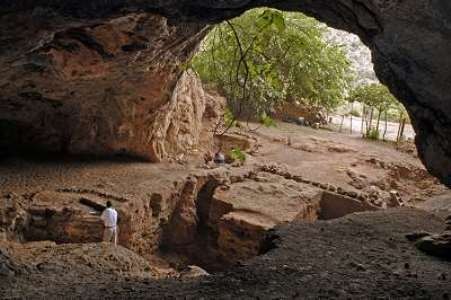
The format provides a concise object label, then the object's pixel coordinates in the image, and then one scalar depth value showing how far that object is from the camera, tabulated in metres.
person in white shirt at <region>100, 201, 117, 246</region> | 9.53
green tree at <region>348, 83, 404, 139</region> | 20.30
